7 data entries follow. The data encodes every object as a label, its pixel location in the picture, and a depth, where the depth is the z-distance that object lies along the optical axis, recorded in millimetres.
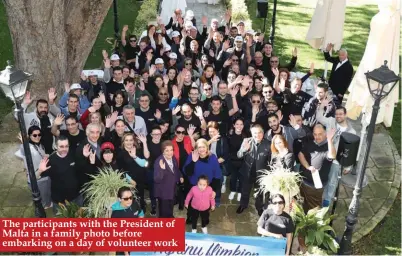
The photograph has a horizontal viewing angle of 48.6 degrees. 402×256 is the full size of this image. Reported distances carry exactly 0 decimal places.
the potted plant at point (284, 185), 7121
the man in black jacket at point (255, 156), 7828
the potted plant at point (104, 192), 7023
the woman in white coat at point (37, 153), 7812
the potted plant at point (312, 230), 7176
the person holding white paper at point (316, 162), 7711
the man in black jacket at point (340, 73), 11297
